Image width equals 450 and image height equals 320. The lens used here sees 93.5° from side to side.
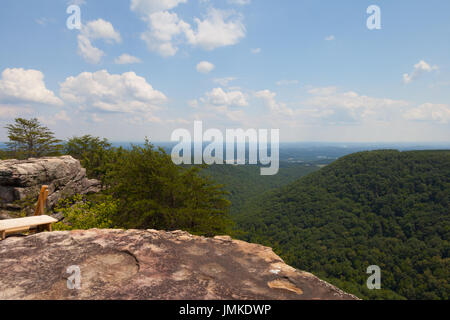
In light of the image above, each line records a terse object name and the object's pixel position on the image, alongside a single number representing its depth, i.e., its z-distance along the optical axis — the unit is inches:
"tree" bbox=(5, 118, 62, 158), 961.7
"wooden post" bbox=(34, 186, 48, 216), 252.1
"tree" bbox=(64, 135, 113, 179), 1068.5
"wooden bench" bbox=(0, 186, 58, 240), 194.1
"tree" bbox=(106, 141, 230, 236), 483.8
